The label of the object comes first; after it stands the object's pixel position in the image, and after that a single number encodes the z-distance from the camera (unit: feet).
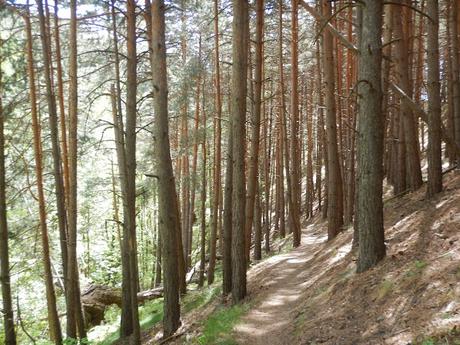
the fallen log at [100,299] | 57.62
